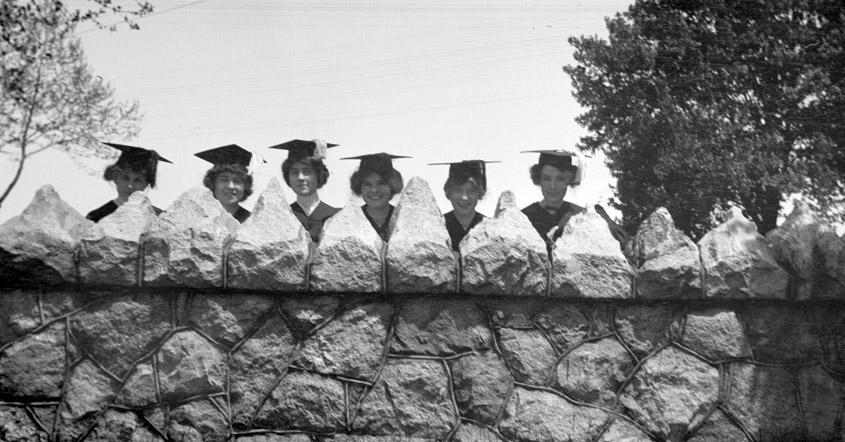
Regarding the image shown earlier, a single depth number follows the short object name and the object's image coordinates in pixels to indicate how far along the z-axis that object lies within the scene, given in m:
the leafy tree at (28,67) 10.46
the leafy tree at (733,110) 14.41
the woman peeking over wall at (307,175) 5.80
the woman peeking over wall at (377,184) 5.32
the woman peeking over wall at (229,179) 5.54
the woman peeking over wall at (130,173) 5.33
